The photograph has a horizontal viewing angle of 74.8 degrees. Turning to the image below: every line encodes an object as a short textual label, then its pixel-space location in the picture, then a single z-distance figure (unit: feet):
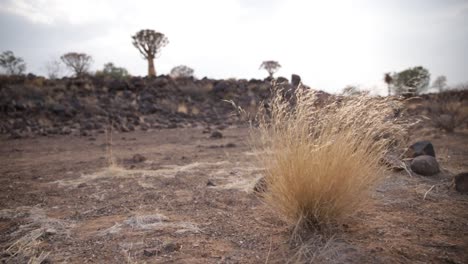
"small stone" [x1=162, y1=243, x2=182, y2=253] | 7.25
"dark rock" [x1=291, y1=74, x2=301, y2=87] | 64.01
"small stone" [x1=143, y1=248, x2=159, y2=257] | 7.05
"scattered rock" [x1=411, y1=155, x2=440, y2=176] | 13.03
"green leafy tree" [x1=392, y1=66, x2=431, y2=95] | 80.86
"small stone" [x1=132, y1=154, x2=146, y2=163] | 19.05
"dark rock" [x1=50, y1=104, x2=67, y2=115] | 41.00
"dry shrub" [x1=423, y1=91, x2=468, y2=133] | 27.61
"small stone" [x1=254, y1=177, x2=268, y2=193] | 10.94
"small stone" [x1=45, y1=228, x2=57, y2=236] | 8.31
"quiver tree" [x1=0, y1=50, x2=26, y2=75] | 73.82
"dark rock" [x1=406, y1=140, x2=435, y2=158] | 14.61
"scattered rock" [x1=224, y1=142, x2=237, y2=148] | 24.80
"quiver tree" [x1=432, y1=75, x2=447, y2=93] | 74.99
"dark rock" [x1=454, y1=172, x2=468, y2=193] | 10.73
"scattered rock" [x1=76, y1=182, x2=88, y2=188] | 13.46
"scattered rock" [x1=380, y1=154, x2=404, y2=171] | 13.08
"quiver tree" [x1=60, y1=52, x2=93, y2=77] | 80.84
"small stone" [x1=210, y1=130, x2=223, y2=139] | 31.42
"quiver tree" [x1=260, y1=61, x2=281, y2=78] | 104.78
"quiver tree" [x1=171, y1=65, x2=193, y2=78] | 102.84
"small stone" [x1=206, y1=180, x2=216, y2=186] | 13.16
